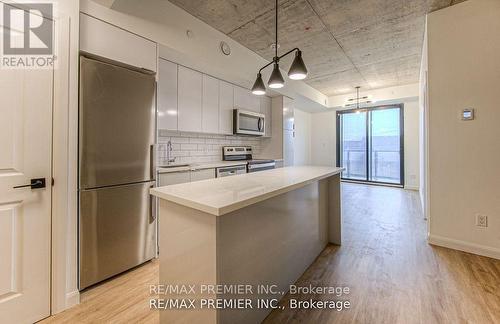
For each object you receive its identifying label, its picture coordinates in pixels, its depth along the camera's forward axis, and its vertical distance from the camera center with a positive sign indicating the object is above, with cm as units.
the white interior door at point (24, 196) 141 -21
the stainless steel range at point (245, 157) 397 +15
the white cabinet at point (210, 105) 334 +93
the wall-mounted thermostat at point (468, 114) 238 +55
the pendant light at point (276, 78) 201 +80
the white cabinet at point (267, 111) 462 +116
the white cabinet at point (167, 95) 273 +89
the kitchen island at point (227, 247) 114 -51
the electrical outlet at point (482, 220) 233 -60
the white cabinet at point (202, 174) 283 -13
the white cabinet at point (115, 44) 180 +110
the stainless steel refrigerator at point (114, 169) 178 -3
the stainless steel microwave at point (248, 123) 385 +79
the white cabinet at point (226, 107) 364 +99
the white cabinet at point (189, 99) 299 +93
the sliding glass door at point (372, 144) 634 +63
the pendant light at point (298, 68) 186 +83
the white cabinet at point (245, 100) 397 +124
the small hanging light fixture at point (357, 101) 612 +180
